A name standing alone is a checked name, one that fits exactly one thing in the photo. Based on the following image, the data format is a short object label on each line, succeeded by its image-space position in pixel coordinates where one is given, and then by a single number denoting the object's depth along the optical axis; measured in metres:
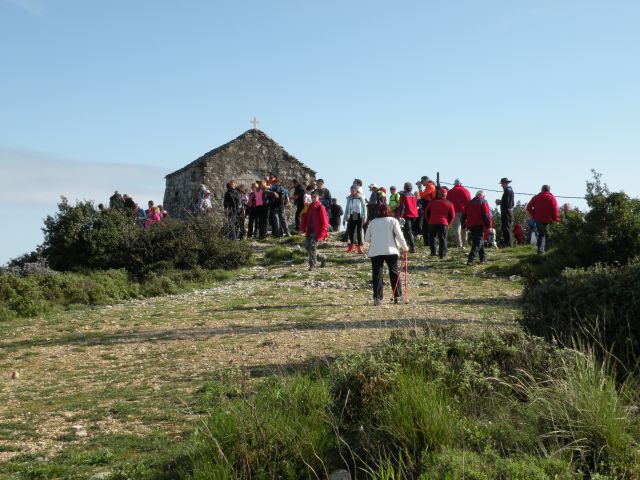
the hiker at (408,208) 21.89
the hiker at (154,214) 25.67
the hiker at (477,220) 18.95
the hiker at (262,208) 26.28
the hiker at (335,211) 30.09
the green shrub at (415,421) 5.28
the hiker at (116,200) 23.00
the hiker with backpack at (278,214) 26.98
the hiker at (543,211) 19.14
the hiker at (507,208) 21.52
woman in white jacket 13.41
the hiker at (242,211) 26.89
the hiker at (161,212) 27.20
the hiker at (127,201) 26.98
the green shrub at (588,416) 5.02
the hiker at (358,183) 21.66
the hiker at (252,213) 26.50
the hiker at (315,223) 18.41
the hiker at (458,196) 22.08
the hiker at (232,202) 26.02
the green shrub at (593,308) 6.87
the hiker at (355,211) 21.45
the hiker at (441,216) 20.06
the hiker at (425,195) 23.52
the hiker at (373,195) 24.41
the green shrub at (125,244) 20.17
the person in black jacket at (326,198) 28.32
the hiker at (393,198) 24.68
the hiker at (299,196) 26.91
